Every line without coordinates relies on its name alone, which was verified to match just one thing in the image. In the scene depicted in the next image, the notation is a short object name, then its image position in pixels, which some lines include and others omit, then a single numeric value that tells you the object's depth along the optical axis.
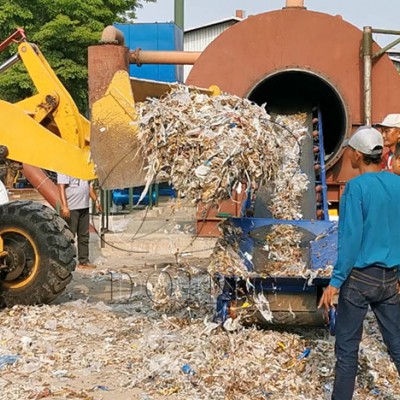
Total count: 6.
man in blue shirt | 3.91
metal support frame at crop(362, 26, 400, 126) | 8.38
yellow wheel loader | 5.13
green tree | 21.22
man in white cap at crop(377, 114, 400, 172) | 5.48
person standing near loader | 8.67
